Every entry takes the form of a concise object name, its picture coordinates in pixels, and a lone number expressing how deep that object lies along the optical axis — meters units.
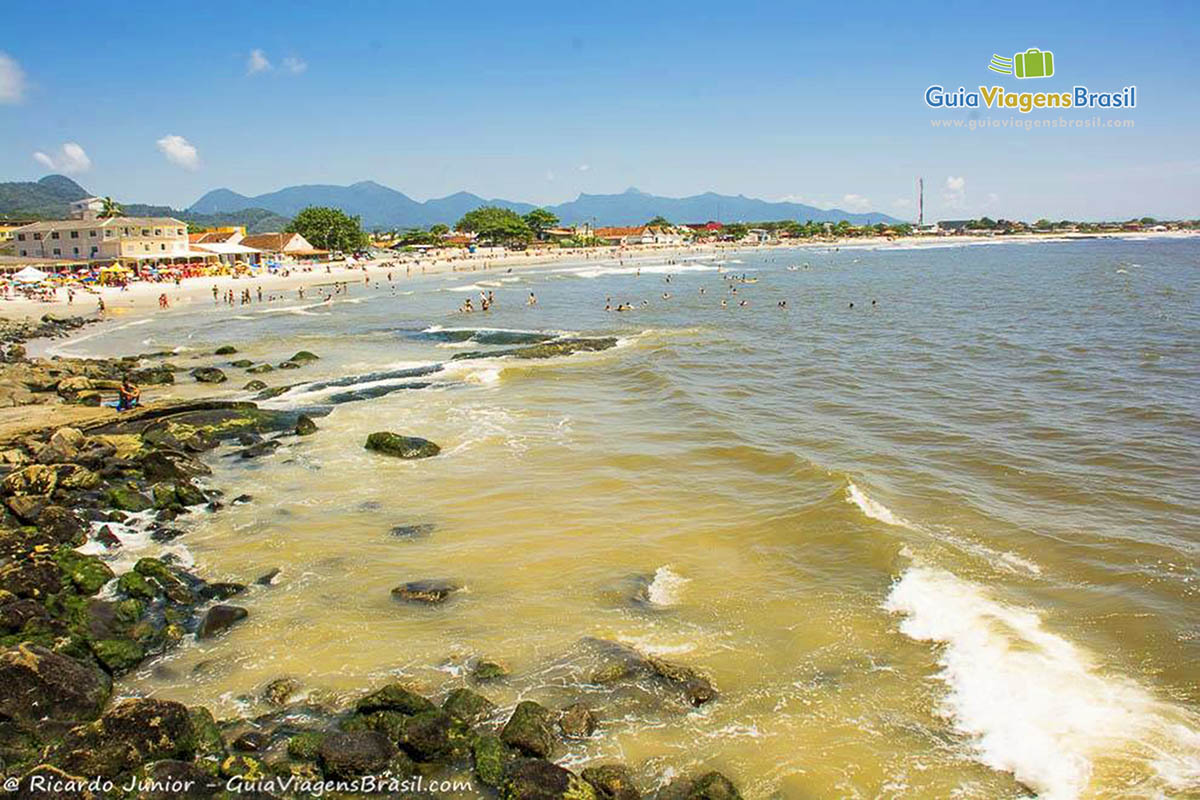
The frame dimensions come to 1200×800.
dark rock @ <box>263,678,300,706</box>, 8.98
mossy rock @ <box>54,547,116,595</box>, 11.40
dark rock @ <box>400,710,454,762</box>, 7.96
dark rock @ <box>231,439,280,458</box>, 18.94
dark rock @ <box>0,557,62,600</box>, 10.70
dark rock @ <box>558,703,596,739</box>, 8.34
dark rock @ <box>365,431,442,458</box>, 18.59
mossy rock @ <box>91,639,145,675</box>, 9.59
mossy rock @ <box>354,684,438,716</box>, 8.48
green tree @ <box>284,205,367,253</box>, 107.44
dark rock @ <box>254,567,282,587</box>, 12.07
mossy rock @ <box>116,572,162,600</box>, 11.32
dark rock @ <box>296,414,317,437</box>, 20.70
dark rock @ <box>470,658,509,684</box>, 9.45
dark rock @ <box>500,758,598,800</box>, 7.24
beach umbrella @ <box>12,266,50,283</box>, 59.66
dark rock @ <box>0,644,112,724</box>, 8.20
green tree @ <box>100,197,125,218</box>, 99.00
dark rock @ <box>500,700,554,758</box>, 7.98
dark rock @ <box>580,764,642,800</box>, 7.30
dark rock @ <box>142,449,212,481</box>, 16.66
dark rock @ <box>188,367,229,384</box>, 28.11
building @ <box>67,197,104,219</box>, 128.19
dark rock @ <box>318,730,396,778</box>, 7.61
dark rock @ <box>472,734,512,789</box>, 7.67
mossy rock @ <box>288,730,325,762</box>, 7.85
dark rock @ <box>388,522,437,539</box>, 14.01
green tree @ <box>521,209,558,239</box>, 167.00
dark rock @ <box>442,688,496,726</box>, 8.51
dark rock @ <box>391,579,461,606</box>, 11.53
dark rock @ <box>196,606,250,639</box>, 10.55
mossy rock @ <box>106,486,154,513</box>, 15.13
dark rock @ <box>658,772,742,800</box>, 7.27
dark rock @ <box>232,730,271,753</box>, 7.98
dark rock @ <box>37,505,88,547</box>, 13.19
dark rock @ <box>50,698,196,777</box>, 7.40
